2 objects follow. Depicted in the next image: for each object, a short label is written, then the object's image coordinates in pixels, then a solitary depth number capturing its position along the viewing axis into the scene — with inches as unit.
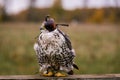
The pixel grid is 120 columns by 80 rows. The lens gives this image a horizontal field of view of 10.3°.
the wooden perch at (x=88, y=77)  198.9
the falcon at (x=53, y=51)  191.9
